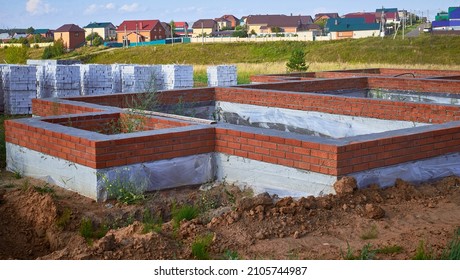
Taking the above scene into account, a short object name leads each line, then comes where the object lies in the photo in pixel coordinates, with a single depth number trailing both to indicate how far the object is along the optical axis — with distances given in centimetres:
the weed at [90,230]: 579
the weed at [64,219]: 609
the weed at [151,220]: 561
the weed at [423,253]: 455
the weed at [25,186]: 690
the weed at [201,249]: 480
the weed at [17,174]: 760
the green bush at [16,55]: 2743
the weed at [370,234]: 524
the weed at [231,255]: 464
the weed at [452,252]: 452
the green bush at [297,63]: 2335
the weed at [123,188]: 655
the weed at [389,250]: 485
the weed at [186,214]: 597
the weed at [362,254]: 464
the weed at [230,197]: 683
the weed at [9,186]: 718
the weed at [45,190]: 676
